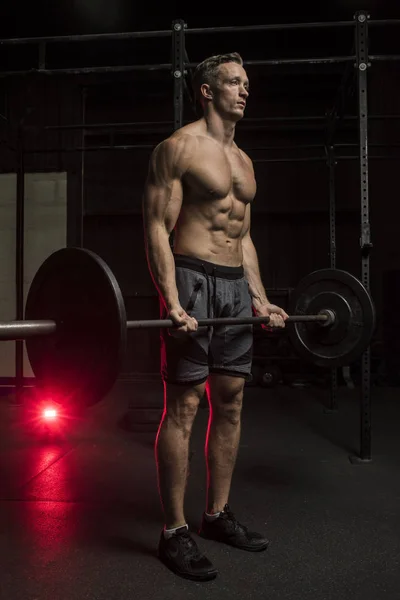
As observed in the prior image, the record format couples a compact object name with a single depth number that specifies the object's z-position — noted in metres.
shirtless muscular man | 1.61
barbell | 1.16
